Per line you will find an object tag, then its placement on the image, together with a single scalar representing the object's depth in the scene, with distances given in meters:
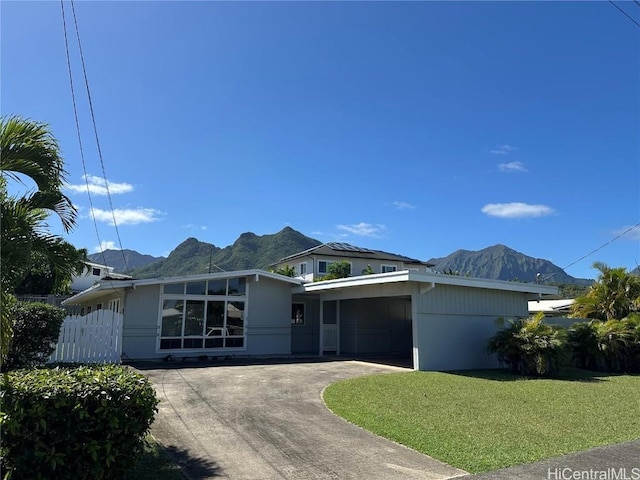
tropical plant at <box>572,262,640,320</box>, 19.80
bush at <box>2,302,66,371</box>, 9.82
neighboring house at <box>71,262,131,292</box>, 39.75
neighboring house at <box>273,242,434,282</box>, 35.53
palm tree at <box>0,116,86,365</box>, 5.36
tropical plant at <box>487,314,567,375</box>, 13.66
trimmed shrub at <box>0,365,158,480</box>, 4.04
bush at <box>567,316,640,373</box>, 15.82
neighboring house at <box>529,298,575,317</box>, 27.08
